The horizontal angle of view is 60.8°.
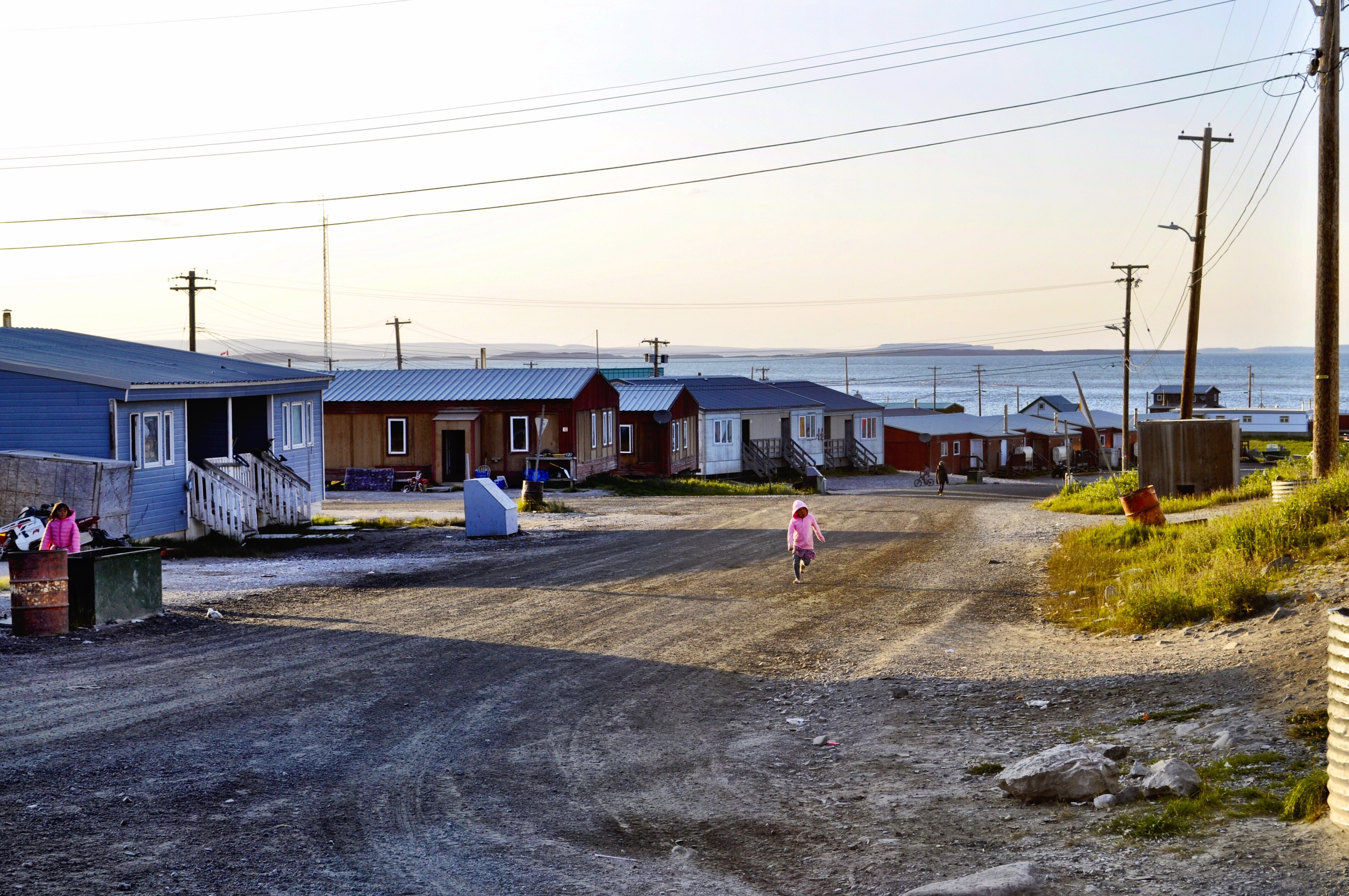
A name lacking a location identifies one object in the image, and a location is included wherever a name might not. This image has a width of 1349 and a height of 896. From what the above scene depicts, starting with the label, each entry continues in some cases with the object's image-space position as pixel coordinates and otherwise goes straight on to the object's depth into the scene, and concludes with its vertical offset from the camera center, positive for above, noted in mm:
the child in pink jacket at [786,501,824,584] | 17688 -1801
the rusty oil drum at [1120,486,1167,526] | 19641 -1500
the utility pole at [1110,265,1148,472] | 50562 +5877
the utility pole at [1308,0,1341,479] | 17656 +3040
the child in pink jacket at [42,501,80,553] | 14422 -1268
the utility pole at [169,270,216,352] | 54125 +6108
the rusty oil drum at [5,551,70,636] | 12758 -1806
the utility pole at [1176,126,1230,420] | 31922 +3864
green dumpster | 13328 -1833
